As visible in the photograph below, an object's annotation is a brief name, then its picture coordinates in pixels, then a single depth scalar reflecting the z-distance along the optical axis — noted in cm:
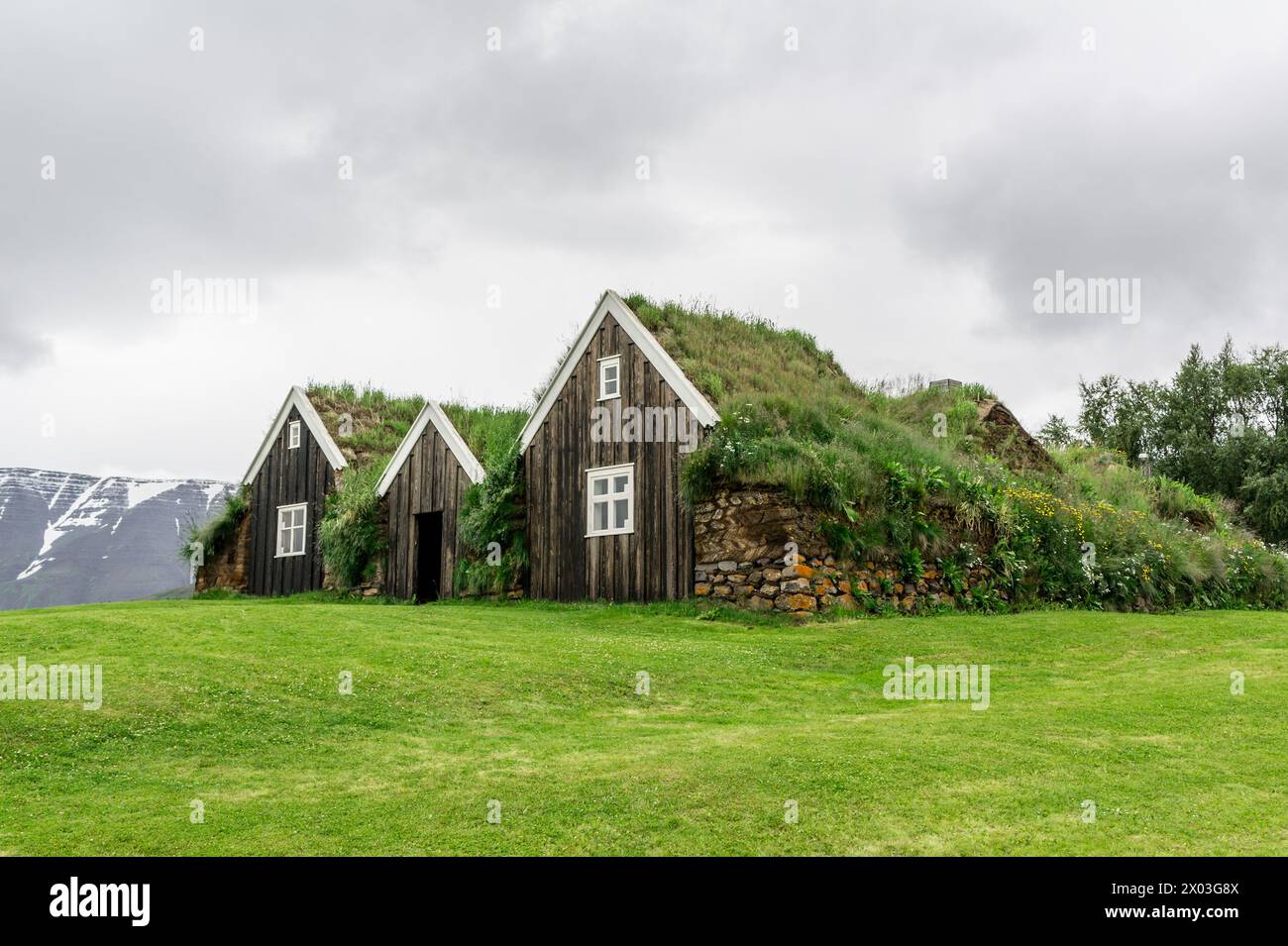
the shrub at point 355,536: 3194
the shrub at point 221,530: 3769
